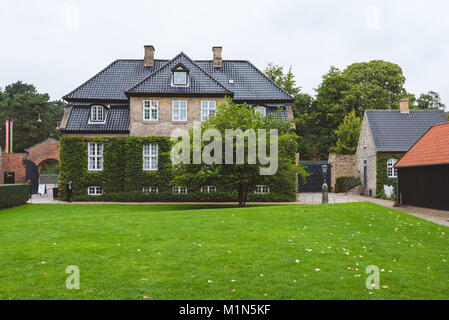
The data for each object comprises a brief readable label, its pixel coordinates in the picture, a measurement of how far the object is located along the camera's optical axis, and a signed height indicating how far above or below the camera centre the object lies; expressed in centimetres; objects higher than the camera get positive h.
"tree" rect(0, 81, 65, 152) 6231 +981
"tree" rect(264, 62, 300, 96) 5088 +1321
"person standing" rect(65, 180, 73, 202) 2833 -125
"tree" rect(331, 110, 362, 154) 4538 +463
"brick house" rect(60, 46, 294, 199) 2952 +524
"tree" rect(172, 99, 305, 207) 2180 +67
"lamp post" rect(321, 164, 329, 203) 2467 -137
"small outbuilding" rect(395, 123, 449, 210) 2148 +1
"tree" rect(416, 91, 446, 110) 6033 +1177
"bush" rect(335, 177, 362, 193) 3936 -109
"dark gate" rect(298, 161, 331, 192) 4175 -69
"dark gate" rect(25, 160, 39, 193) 3743 +7
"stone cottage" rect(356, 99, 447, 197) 3338 +311
